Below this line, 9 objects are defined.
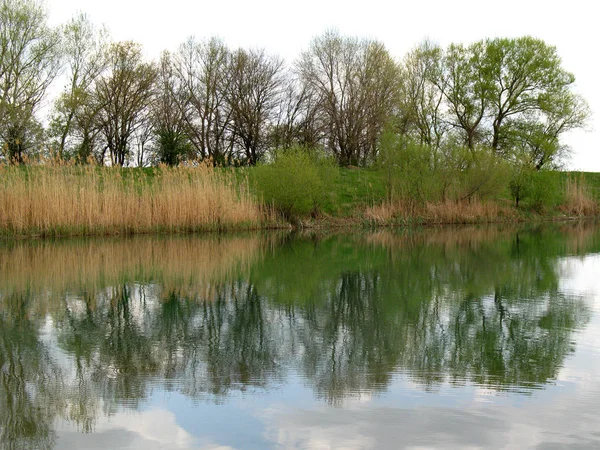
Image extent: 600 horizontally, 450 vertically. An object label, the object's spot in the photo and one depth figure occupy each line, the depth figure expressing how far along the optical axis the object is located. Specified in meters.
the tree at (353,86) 33.66
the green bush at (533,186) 27.44
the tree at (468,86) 35.28
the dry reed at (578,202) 29.50
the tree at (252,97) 36.25
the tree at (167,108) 36.38
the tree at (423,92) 35.94
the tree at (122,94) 34.16
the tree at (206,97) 36.38
